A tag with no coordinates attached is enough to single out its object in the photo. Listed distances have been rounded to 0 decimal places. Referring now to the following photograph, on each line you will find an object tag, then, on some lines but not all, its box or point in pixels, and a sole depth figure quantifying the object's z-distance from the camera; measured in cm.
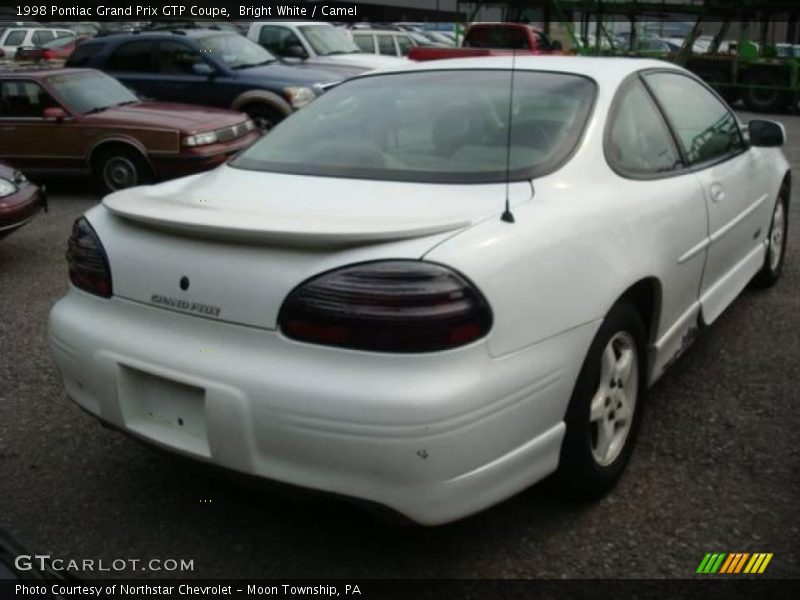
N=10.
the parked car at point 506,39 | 1780
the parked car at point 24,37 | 2298
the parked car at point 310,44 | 1367
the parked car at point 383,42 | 1822
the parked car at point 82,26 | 2751
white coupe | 224
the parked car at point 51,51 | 1748
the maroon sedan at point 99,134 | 869
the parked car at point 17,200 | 615
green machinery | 1894
